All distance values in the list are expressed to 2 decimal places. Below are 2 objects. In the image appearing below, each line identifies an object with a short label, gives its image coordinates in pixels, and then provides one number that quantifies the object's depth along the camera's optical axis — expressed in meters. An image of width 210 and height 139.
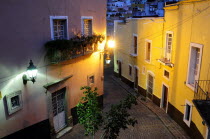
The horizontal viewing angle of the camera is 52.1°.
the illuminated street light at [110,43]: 14.59
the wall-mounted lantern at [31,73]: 8.33
